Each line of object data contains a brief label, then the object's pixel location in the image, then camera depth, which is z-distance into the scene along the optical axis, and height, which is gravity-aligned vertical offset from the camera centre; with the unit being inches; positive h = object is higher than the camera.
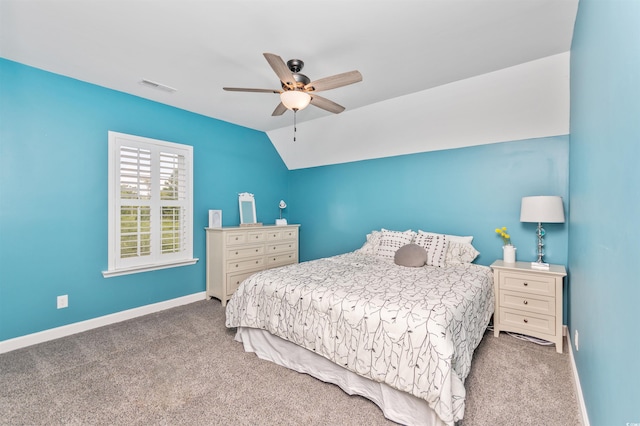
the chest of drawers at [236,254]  148.5 -23.1
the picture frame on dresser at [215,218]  158.5 -2.6
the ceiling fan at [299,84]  80.0 +39.9
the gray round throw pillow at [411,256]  120.6 -18.3
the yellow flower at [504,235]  124.3 -9.2
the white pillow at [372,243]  150.1 -16.0
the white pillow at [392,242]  137.1 -13.8
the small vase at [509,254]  117.0 -16.7
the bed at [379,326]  63.2 -31.1
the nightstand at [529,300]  98.9 -32.0
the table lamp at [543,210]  104.4 +1.6
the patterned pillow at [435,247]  122.4 -14.9
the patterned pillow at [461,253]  126.9 -17.8
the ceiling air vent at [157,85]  116.6 +55.5
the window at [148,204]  124.9 +4.7
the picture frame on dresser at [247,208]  173.6 +3.9
